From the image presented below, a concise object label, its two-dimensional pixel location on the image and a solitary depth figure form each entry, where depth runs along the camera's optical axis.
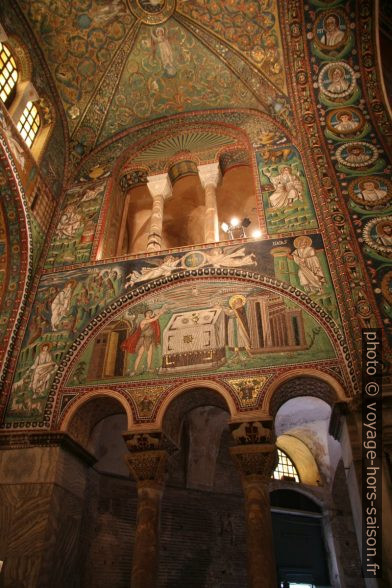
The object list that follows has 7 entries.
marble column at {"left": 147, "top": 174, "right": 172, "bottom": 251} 9.12
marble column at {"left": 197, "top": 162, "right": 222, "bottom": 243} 8.94
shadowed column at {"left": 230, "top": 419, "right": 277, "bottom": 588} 5.23
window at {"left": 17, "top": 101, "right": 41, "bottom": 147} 9.65
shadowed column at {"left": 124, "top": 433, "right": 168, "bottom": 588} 5.50
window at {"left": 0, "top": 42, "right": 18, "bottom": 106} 9.17
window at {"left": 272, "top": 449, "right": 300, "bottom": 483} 10.39
